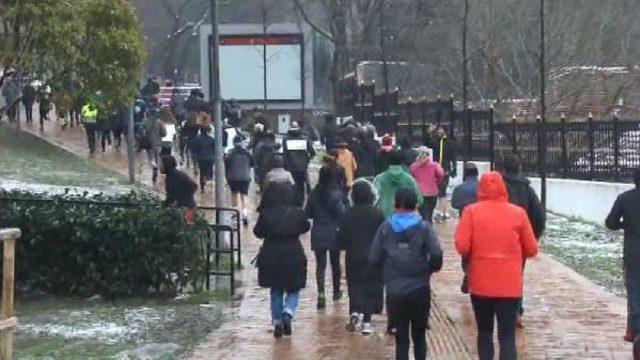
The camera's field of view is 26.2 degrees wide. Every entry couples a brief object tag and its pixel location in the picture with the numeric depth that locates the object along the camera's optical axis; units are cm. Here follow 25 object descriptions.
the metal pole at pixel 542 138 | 2428
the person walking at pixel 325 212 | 1411
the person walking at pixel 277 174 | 1367
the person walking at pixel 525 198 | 1269
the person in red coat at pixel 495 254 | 1027
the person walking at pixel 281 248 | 1273
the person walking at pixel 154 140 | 2870
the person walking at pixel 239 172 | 2259
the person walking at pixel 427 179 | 2053
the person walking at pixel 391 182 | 1551
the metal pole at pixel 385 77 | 3728
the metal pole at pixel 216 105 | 1831
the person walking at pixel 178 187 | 1678
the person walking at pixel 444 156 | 2503
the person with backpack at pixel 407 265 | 1069
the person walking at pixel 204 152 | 2595
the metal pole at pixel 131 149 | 2763
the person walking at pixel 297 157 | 2366
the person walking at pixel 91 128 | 3316
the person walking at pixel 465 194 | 1573
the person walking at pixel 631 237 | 1191
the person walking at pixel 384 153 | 2255
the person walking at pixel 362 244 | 1282
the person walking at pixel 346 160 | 2142
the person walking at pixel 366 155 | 2520
